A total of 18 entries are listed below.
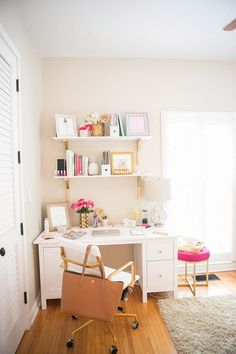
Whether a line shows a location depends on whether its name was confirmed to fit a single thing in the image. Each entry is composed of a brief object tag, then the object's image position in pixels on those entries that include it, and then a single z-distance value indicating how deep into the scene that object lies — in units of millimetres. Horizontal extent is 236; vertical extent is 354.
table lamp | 2418
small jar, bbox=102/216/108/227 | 2609
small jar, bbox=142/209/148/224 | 2697
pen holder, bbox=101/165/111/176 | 2558
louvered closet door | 1525
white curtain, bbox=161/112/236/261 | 2830
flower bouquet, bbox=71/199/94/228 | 2516
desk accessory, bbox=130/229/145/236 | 2311
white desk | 2176
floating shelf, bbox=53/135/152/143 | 2440
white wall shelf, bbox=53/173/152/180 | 2446
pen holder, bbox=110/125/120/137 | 2514
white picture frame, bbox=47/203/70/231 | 2494
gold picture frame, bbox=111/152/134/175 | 2617
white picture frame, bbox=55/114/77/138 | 2466
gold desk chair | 1638
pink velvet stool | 2363
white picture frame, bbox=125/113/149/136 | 2584
